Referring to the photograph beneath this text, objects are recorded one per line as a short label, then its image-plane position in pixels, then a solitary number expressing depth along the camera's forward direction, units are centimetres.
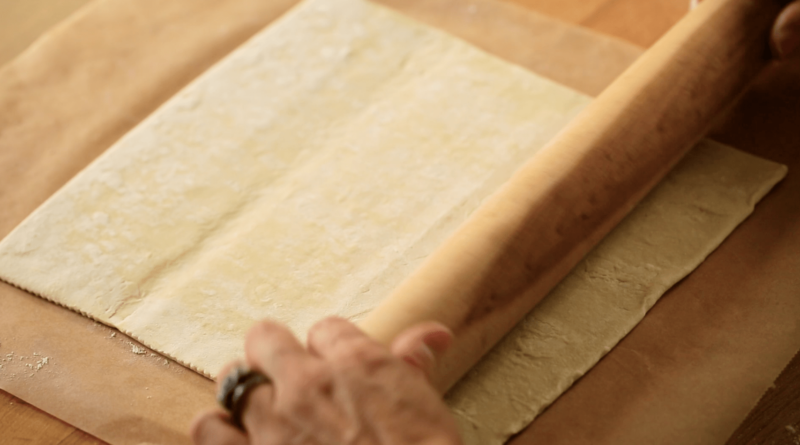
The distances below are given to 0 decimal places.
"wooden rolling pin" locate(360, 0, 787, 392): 74
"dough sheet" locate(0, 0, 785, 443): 78
